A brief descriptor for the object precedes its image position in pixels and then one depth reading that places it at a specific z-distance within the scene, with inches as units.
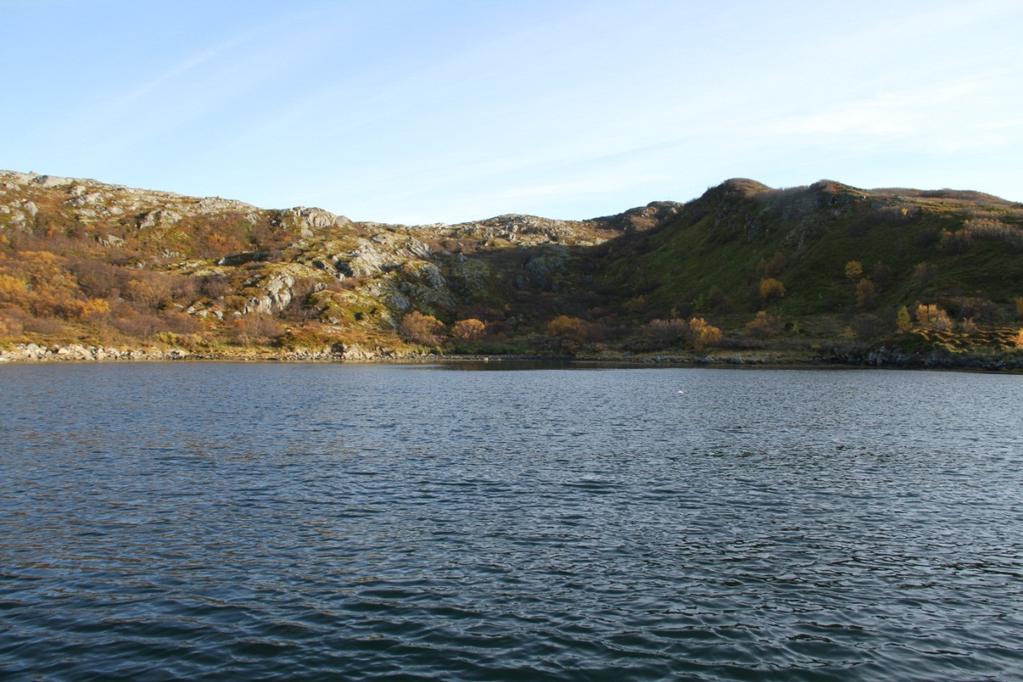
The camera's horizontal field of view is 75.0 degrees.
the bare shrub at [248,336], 7568.9
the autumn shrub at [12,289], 7126.0
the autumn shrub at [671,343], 7824.8
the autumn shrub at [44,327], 6673.2
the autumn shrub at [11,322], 6321.4
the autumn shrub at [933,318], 5944.9
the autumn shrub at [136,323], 7204.7
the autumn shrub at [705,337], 7362.2
